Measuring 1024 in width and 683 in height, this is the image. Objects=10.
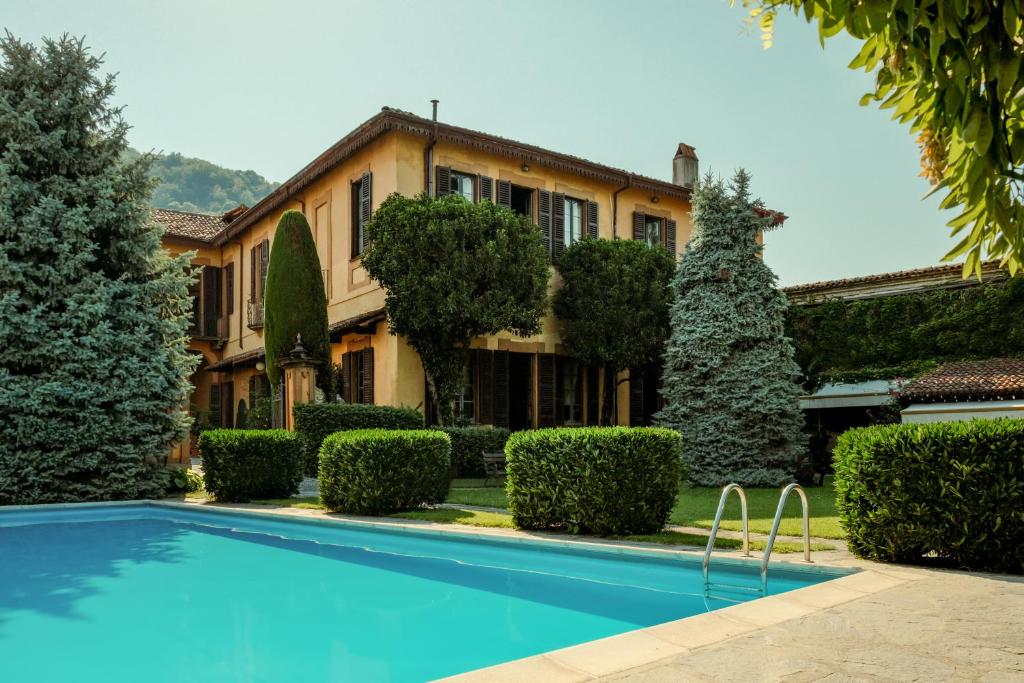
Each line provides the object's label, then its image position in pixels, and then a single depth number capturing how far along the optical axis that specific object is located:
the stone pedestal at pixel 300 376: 16.84
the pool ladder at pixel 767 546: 6.52
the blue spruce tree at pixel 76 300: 14.01
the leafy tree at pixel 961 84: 2.14
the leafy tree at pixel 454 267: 16.27
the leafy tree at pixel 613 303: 19.06
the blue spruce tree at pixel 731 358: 16.22
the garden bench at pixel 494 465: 15.81
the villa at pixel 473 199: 18.11
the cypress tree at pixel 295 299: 17.64
